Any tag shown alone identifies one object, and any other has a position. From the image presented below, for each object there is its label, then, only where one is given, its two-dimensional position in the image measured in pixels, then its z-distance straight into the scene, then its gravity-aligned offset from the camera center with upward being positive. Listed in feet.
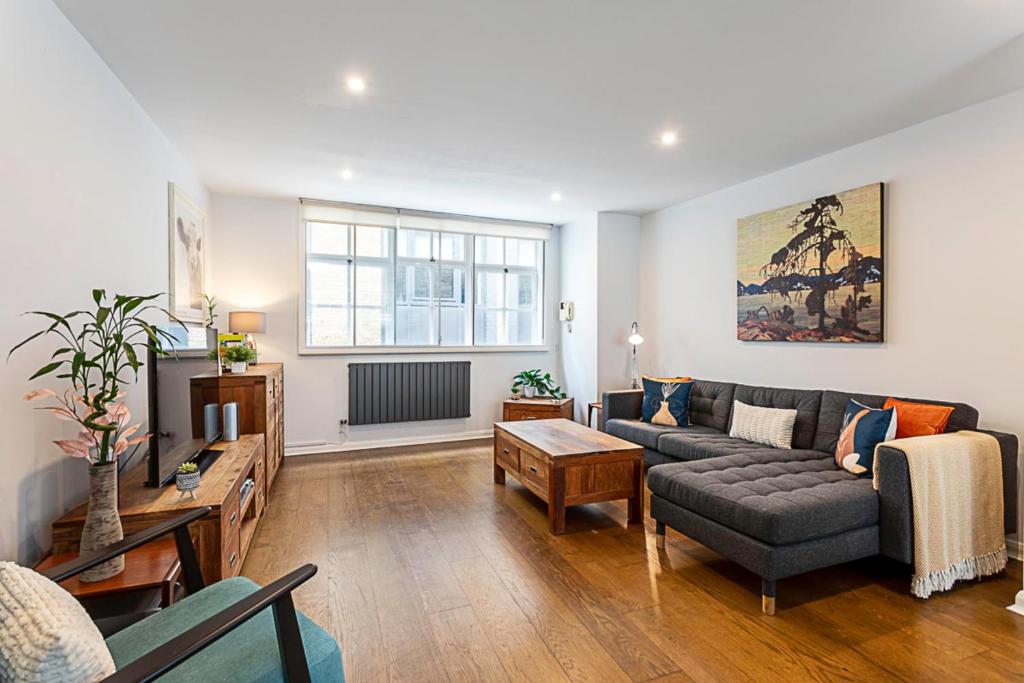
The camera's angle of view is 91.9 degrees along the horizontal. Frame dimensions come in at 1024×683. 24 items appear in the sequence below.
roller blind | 16.62 +4.26
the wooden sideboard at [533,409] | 17.24 -2.49
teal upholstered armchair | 3.40 -2.64
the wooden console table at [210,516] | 6.43 -2.36
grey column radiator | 17.02 -1.90
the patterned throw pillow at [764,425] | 11.48 -2.08
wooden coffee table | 10.05 -2.80
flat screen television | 6.95 -1.87
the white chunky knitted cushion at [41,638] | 3.00 -1.88
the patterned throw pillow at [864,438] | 8.92 -1.83
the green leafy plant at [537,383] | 18.47 -1.69
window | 16.92 +2.01
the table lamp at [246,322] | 14.61 +0.47
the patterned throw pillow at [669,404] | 14.05 -1.90
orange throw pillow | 8.86 -1.47
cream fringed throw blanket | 7.62 -2.71
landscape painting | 11.02 +1.68
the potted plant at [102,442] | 5.51 -1.20
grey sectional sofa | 7.22 -2.59
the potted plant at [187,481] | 7.13 -2.06
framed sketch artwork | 11.29 +2.06
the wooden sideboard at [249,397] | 10.25 -1.35
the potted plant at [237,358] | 11.95 -0.48
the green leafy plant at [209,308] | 14.15 +0.87
